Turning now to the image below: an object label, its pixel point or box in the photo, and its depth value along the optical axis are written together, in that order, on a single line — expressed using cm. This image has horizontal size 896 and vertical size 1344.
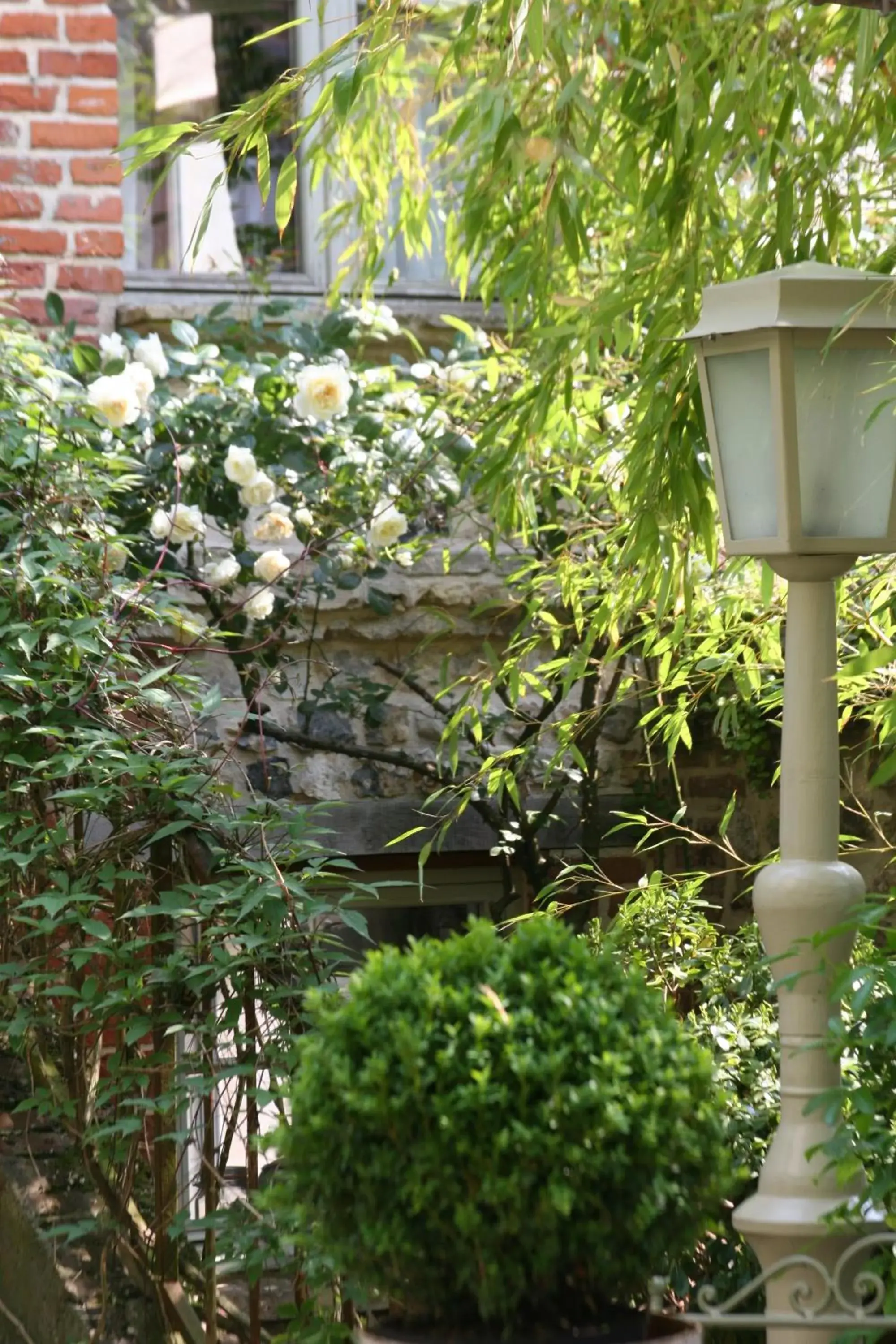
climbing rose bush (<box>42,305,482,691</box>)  870
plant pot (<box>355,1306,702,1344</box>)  340
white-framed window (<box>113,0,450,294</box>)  1030
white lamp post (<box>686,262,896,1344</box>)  452
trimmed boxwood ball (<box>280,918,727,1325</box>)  334
